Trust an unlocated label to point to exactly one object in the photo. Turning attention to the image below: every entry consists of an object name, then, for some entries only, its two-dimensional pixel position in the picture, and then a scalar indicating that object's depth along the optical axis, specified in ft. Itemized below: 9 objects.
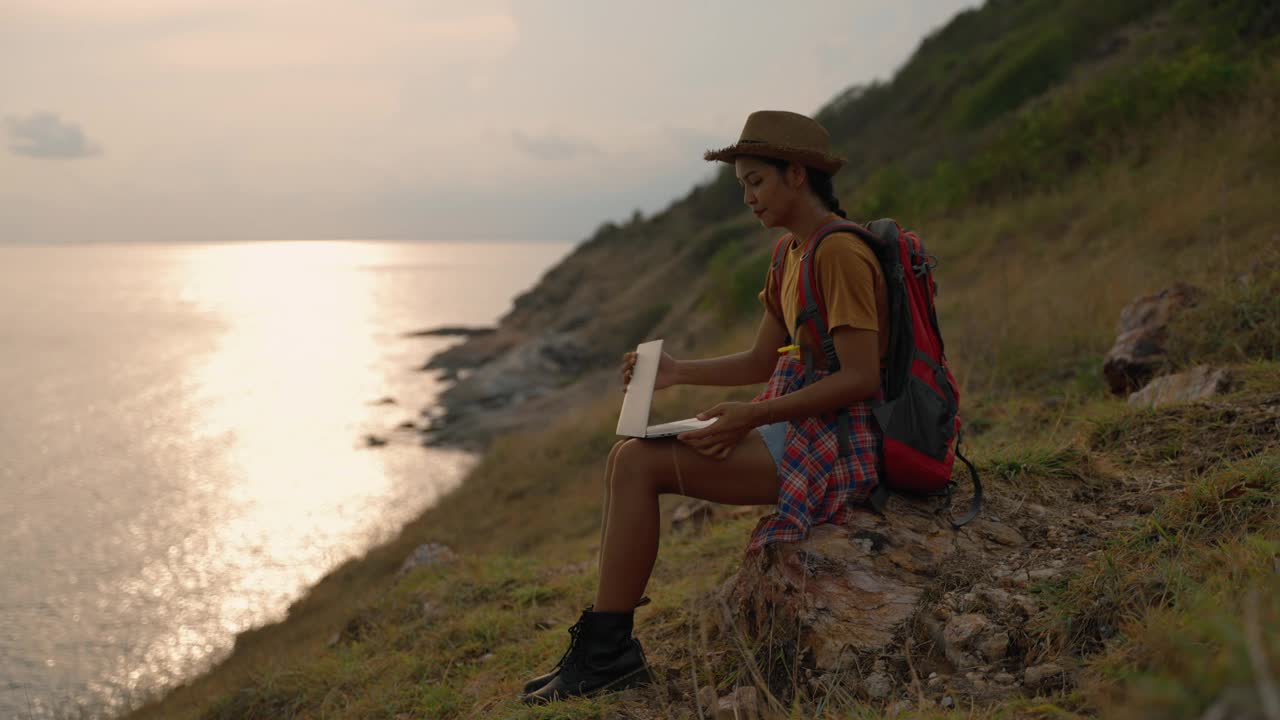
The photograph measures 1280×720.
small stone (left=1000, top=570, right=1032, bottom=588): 10.09
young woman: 9.70
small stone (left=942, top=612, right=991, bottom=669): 9.28
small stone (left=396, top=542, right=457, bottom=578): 20.76
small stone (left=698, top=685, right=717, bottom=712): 9.99
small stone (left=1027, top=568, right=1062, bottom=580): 10.07
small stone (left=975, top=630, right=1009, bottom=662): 9.18
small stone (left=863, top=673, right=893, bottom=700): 9.25
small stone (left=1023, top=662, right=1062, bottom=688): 8.60
